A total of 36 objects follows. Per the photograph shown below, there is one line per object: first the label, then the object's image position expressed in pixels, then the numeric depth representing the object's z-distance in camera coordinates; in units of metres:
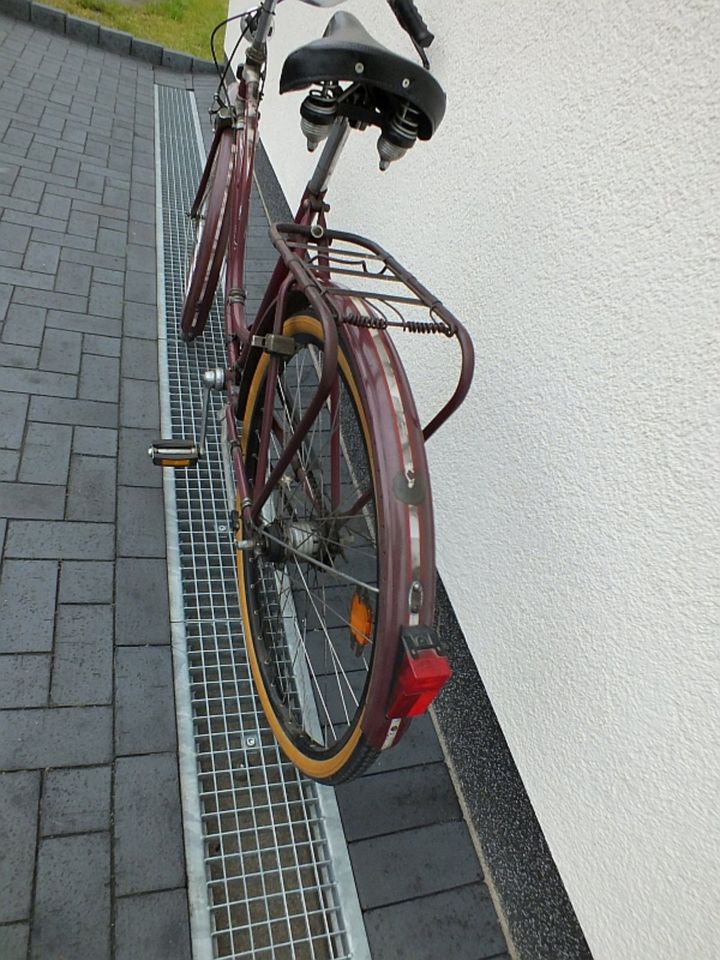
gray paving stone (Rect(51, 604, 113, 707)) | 1.72
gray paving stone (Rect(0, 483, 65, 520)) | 2.08
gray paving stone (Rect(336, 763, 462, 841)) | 1.70
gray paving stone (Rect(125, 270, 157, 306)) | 3.18
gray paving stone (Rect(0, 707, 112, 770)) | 1.58
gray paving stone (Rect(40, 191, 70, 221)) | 3.53
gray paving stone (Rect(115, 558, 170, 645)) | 1.89
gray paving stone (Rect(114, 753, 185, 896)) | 1.46
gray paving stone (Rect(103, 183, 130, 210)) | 3.85
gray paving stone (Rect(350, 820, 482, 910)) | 1.59
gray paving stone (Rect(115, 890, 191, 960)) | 1.37
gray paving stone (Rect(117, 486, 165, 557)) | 2.10
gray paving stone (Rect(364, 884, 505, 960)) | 1.52
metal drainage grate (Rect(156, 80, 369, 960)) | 1.48
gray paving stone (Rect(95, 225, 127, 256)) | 3.42
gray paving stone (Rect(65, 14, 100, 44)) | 6.09
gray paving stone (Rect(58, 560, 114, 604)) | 1.92
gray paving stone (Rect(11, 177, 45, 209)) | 3.58
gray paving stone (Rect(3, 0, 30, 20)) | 5.90
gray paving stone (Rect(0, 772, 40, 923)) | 1.37
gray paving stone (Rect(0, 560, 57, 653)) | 1.78
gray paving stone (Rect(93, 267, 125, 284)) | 3.21
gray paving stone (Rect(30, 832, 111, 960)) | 1.34
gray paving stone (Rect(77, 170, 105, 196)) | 3.87
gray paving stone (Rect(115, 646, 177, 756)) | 1.67
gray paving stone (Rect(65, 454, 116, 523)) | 2.15
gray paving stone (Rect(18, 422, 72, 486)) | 2.21
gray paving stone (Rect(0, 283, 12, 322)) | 2.79
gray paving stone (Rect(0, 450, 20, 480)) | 2.16
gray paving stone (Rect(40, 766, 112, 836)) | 1.49
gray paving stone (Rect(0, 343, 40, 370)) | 2.56
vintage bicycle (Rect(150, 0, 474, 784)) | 1.11
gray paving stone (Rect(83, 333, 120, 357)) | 2.77
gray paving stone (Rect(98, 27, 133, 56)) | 6.13
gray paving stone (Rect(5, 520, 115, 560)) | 1.99
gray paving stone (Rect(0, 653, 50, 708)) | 1.66
